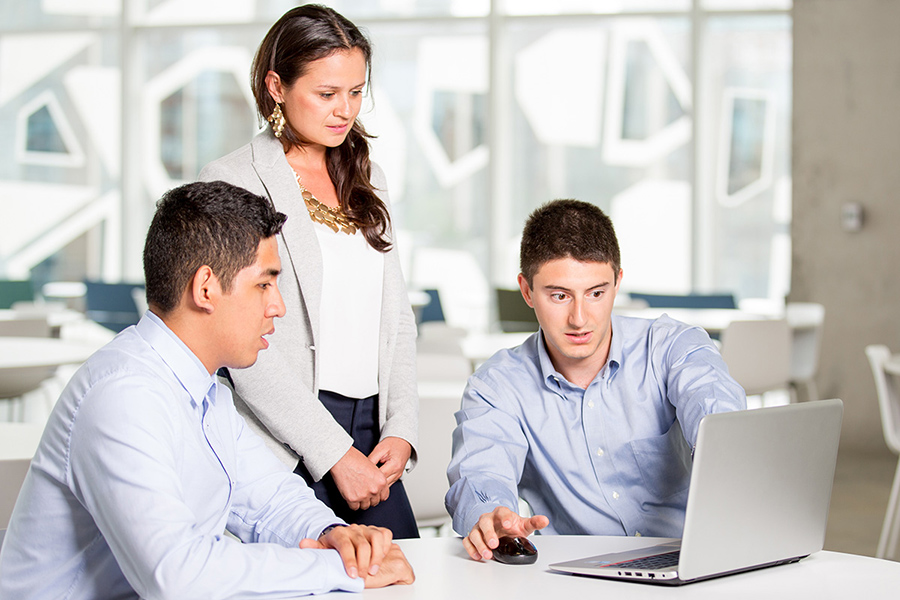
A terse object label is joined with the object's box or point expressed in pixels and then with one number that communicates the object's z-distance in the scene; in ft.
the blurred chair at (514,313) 21.72
